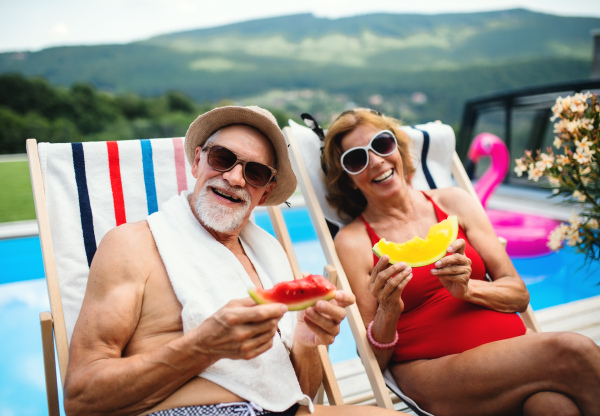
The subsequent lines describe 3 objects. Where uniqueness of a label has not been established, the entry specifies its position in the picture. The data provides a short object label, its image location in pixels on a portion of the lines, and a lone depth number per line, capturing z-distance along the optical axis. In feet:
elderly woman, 6.71
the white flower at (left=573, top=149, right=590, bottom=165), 9.62
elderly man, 5.36
